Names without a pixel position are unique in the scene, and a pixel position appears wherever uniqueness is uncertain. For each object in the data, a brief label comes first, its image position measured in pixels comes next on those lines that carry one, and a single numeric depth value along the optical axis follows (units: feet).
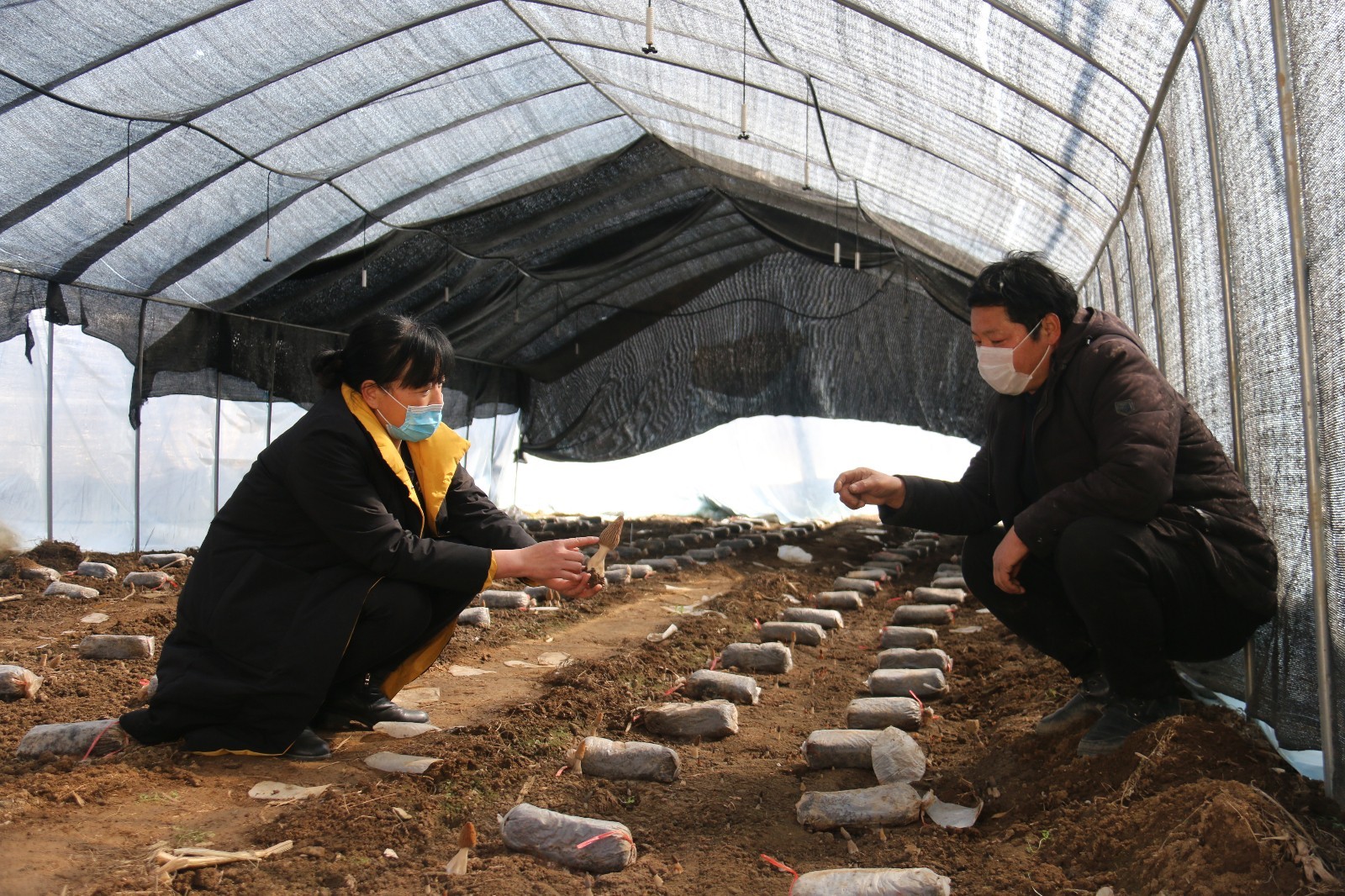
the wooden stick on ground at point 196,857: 7.61
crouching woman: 10.53
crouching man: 9.43
